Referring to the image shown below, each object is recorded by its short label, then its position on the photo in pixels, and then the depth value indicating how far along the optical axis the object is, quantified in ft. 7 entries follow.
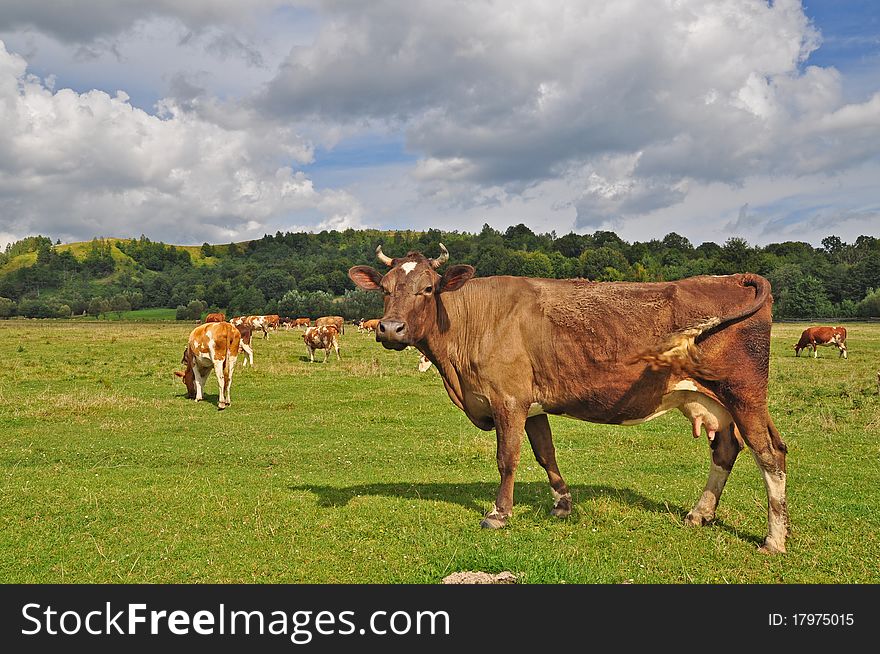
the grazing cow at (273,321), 203.32
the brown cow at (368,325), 195.29
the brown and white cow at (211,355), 61.98
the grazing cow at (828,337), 118.93
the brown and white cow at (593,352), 23.30
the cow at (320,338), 110.73
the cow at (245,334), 98.44
